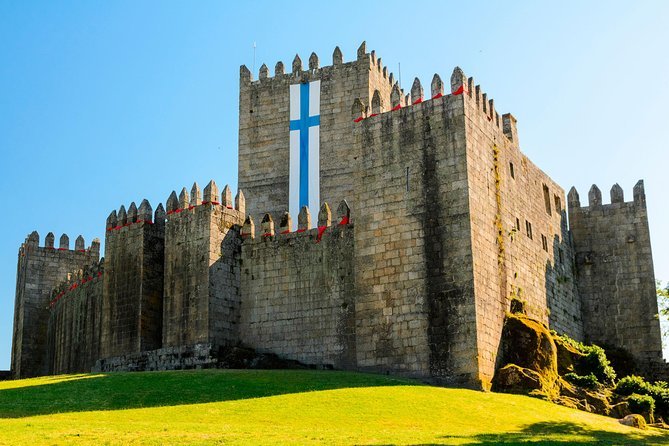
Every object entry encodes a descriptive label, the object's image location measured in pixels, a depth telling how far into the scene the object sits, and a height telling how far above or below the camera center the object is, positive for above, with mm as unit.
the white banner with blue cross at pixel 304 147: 49750 +13027
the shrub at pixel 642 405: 33625 +356
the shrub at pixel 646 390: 35219 +862
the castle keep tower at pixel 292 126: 49656 +14152
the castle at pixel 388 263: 35094 +5868
